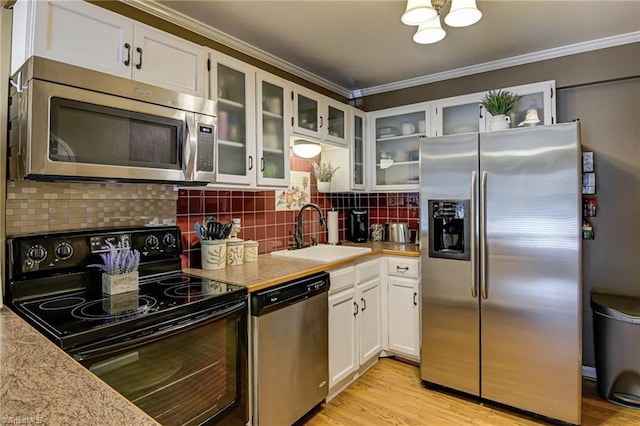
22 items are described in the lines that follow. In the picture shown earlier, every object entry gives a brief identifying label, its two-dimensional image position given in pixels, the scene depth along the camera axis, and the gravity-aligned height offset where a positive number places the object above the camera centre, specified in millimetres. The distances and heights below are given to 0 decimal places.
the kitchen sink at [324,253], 2424 -275
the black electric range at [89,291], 1210 -337
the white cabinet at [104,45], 1395 +756
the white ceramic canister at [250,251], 2380 -232
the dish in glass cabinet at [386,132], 3314 +790
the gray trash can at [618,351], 2230 -855
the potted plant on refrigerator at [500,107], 2371 +750
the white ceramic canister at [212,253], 2107 -217
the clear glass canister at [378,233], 3510 -162
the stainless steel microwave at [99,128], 1319 +367
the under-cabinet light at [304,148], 2928 +561
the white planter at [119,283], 1563 -296
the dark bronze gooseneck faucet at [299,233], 2908 -136
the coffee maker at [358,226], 3367 -90
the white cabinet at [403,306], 2740 -697
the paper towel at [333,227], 3266 -97
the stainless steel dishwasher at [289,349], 1749 -709
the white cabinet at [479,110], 2604 +840
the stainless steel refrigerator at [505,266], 2033 -307
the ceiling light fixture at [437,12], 1541 +900
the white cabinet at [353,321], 2326 -742
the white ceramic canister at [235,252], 2248 -225
